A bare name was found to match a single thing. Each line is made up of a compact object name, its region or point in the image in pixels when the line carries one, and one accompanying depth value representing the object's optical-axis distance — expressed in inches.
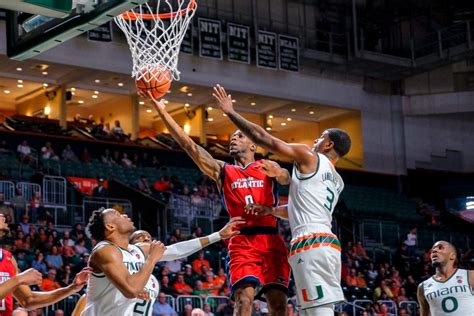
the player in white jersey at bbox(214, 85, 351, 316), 292.4
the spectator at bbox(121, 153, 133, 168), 1024.1
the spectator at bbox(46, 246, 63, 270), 695.3
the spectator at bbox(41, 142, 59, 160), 967.6
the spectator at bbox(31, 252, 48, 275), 672.4
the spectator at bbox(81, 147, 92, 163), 995.0
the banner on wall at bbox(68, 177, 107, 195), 938.1
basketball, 336.8
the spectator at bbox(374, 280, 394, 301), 847.7
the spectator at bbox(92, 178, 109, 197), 901.4
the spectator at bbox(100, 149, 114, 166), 1009.9
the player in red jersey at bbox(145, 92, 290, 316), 321.7
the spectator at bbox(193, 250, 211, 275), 783.1
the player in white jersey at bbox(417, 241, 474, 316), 401.1
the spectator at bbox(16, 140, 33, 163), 941.8
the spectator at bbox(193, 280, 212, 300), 722.2
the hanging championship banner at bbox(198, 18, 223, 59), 1095.6
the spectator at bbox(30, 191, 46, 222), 803.7
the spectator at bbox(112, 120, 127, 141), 1095.0
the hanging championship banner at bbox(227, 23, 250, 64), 1124.5
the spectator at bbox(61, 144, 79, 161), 994.1
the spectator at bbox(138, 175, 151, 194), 950.4
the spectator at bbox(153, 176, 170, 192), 971.9
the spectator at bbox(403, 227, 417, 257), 1055.9
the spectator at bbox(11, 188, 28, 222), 797.1
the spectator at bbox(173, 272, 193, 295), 713.6
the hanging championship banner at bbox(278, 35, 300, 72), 1167.6
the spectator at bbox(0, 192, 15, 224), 751.1
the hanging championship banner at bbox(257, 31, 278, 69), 1150.3
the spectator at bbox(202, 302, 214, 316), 644.1
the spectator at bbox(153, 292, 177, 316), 616.4
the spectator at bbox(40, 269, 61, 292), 640.4
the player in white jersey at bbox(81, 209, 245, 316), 256.1
